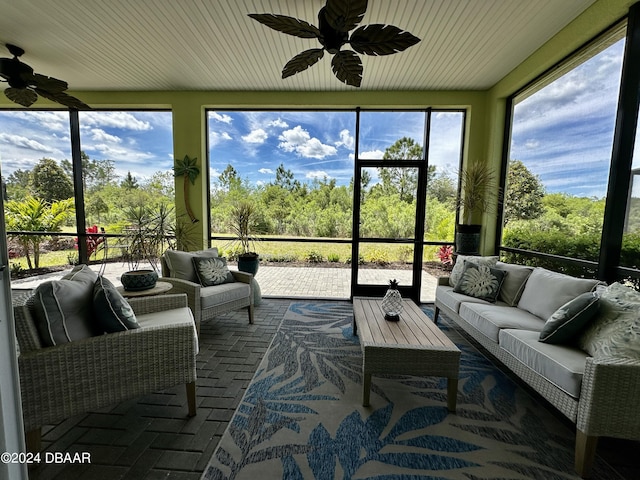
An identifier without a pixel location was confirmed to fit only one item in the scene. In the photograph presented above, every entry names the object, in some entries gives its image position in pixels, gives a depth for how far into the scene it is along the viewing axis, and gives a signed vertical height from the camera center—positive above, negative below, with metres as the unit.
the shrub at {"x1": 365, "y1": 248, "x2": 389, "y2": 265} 4.45 -0.58
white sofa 1.48 -0.85
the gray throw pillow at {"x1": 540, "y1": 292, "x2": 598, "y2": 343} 1.90 -0.65
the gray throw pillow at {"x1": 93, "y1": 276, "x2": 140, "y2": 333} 1.70 -0.60
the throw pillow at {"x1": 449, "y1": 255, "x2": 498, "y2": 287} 3.27 -0.48
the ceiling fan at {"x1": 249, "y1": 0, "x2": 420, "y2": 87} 1.88 +1.37
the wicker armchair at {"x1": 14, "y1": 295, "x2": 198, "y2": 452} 1.47 -0.91
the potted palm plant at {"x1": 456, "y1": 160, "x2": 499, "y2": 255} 3.89 +0.35
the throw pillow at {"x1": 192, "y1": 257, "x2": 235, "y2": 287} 3.35 -0.67
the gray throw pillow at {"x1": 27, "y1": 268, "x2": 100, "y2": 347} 1.53 -0.57
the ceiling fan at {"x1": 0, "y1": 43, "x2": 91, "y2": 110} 3.21 +1.49
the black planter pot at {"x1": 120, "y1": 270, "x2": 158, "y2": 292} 2.73 -0.65
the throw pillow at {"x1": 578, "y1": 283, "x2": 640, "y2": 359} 1.59 -0.62
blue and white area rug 1.52 -1.33
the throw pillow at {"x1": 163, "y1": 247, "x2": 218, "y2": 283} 3.28 -0.60
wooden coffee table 1.96 -0.96
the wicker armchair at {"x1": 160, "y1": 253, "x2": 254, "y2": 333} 2.97 -0.89
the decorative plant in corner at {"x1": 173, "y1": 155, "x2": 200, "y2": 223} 4.41 +0.70
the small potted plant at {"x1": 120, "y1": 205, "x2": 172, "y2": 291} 4.04 -0.32
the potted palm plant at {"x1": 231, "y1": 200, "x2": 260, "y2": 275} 4.15 -0.27
